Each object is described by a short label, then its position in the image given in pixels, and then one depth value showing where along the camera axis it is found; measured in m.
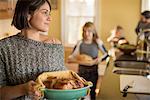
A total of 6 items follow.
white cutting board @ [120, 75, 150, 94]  1.86
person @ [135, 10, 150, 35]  4.88
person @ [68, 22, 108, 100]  3.59
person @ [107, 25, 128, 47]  5.93
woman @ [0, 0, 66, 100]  1.48
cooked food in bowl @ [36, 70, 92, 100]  1.36
